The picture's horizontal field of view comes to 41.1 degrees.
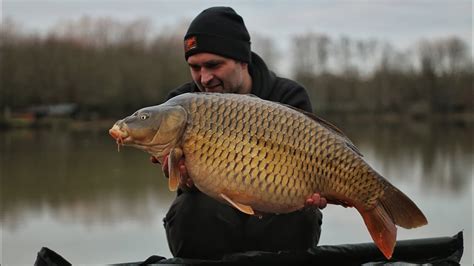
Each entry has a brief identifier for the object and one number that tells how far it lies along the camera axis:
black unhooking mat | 1.53
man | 1.66
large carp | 1.31
